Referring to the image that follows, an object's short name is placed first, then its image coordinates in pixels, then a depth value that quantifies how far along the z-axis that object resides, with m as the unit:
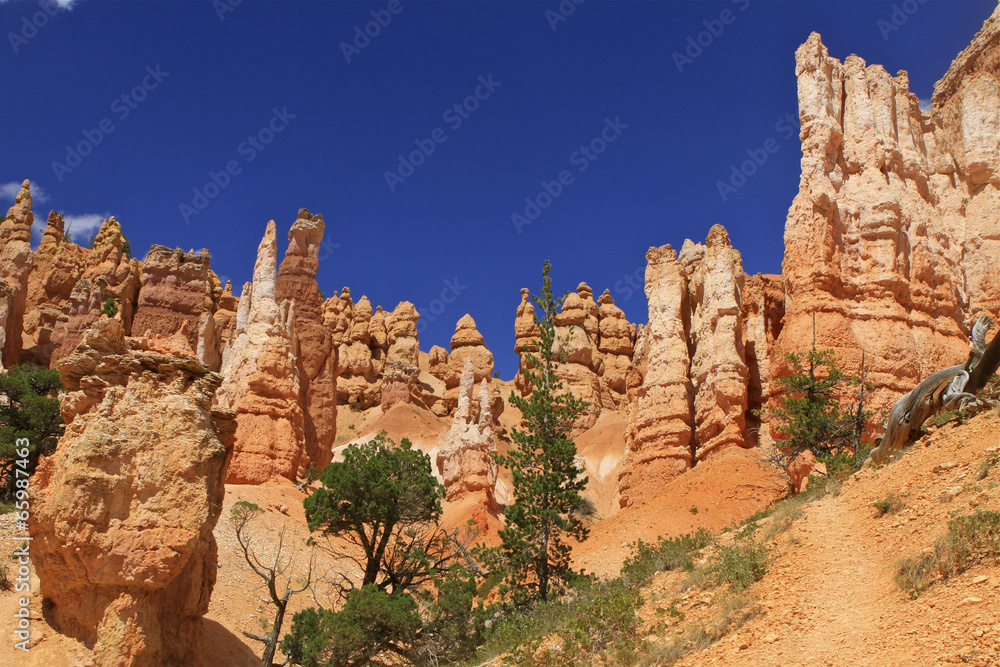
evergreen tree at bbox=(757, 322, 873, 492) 21.52
